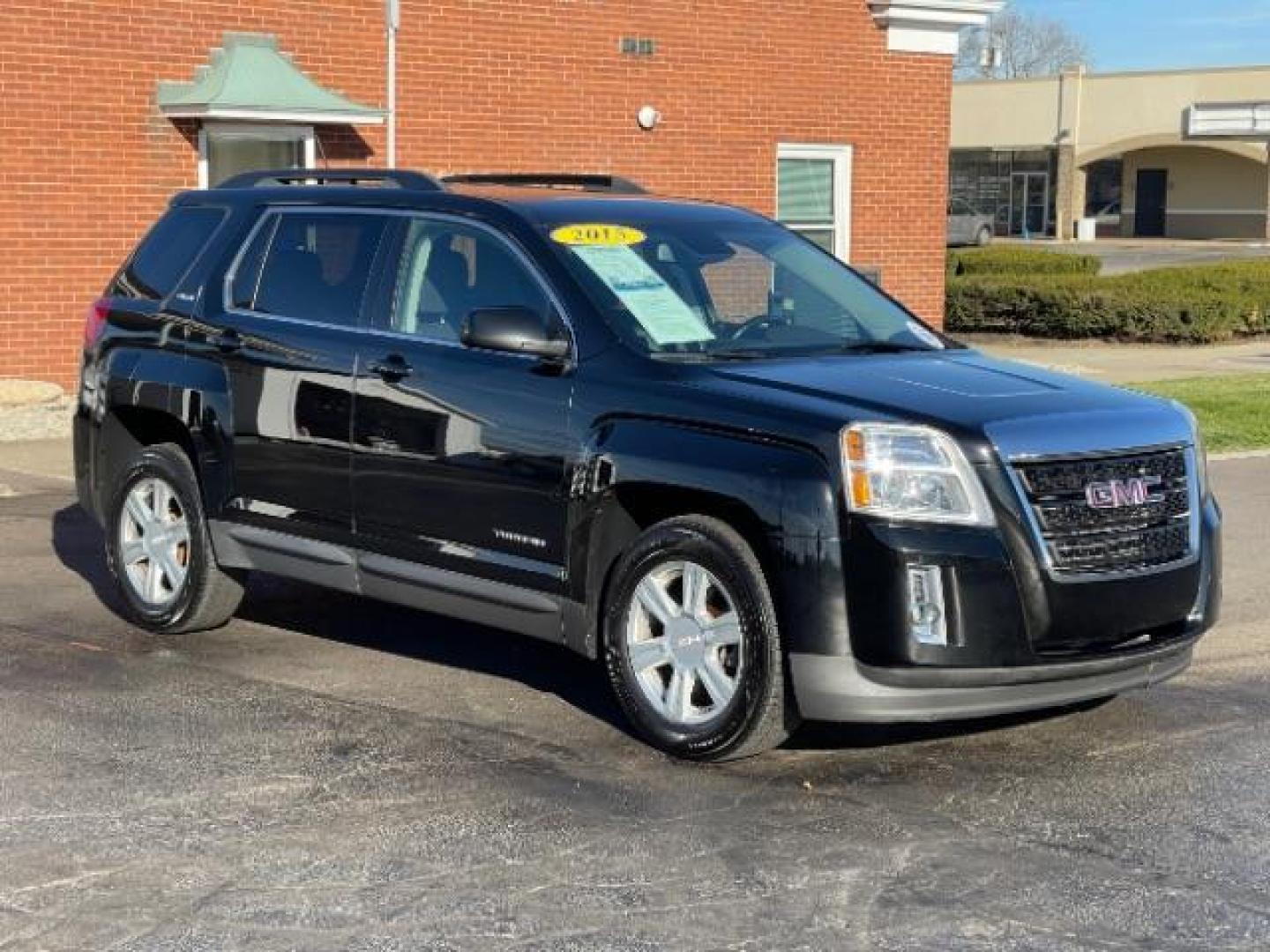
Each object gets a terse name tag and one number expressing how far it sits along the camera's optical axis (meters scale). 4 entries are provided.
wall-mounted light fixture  18.94
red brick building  15.79
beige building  63.56
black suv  5.98
